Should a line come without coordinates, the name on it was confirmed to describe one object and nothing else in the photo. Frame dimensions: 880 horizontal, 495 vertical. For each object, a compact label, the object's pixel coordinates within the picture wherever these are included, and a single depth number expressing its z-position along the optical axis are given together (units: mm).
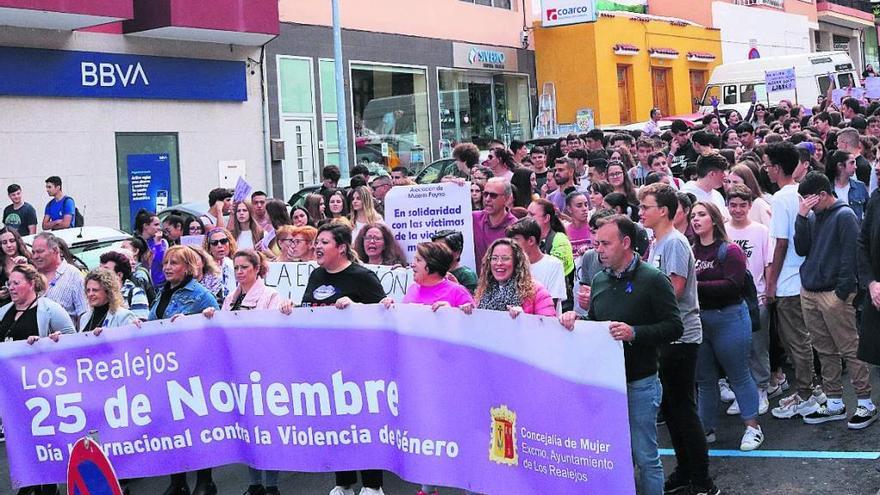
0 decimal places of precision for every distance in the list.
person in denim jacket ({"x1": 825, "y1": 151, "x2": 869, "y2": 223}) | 9727
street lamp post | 24734
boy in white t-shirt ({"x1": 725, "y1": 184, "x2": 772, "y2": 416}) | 8555
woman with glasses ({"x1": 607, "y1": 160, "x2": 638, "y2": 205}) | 10281
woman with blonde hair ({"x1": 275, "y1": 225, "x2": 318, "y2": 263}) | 9430
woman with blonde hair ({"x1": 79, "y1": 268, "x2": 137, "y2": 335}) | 7953
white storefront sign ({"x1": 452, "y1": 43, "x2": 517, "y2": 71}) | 31531
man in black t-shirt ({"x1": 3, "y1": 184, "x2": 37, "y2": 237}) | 17203
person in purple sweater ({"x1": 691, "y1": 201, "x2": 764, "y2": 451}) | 7656
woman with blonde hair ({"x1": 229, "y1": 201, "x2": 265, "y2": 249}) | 11656
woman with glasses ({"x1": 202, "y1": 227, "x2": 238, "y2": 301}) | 9955
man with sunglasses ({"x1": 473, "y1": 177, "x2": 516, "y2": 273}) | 9328
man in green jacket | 6188
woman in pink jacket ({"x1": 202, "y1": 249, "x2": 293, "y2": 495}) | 7814
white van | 28750
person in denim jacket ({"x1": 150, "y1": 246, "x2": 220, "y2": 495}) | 7934
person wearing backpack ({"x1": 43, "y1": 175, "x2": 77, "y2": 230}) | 17281
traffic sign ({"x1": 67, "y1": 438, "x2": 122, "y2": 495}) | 6043
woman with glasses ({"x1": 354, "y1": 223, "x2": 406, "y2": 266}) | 9188
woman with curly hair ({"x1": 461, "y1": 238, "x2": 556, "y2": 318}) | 6898
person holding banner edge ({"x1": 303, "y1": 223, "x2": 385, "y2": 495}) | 7352
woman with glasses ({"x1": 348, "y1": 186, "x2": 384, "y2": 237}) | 10789
